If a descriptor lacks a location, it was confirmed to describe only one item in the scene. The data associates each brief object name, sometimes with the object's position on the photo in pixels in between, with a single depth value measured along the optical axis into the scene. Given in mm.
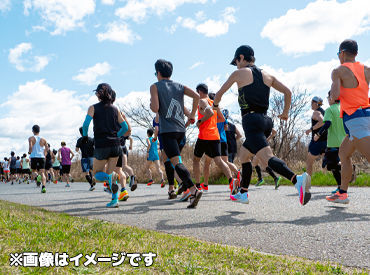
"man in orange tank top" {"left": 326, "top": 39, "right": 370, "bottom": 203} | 4266
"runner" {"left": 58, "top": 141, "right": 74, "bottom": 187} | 15461
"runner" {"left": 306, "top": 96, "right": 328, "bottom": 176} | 6738
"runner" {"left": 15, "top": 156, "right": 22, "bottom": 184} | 26484
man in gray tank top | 5051
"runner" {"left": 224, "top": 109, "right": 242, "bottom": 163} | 9570
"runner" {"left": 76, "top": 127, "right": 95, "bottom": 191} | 9969
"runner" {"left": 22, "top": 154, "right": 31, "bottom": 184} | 23934
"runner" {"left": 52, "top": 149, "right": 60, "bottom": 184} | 20966
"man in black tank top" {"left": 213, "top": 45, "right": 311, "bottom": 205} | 4184
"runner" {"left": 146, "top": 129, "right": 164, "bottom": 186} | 12055
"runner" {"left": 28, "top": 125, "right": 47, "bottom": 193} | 10117
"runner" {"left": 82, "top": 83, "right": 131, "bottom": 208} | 5473
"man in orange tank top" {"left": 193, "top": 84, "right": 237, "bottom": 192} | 6371
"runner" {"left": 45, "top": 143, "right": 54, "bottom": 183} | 17105
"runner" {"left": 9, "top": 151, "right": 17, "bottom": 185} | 25464
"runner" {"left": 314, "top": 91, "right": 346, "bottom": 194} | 6234
